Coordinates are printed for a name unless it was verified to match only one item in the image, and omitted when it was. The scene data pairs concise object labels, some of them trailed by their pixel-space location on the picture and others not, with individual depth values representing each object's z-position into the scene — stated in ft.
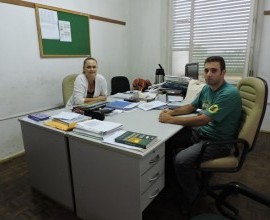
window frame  11.18
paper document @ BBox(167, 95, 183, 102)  8.68
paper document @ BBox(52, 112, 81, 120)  6.09
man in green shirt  5.27
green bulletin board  10.14
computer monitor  10.33
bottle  12.68
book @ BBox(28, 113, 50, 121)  6.40
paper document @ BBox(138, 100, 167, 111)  7.51
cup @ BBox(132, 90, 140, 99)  8.78
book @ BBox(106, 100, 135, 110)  7.61
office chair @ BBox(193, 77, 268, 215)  4.96
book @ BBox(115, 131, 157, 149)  4.47
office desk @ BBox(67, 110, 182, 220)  4.53
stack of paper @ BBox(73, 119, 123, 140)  4.98
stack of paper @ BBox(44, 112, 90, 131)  5.60
